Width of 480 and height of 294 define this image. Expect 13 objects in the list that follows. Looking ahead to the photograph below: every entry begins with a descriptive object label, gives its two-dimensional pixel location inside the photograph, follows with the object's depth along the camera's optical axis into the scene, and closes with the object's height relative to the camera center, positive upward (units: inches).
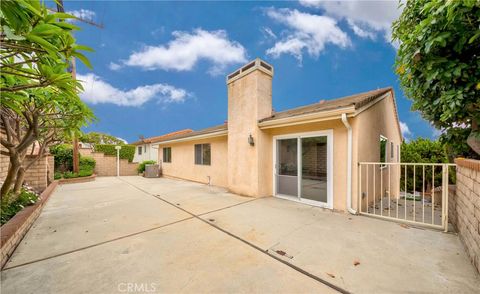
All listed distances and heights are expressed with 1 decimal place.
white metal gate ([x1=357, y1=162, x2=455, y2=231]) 145.9 -61.6
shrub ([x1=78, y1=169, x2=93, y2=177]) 439.5 -58.6
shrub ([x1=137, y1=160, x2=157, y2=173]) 570.8 -54.4
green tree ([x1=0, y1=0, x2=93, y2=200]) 50.5 +34.0
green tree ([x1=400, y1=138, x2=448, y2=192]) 359.6 -17.2
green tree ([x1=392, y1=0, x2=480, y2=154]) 110.2 +60.1
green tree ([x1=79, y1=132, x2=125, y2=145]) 880.3 +54.0
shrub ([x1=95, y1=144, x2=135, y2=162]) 597.0 -4.3
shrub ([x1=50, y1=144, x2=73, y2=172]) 462.3 -23.4
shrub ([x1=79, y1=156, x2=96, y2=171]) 492.8 -38.5
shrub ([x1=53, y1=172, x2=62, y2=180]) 403.2 -60.1
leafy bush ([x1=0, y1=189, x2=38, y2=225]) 144.6 -51.3
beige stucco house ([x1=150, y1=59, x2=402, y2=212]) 191.0 +7.0
